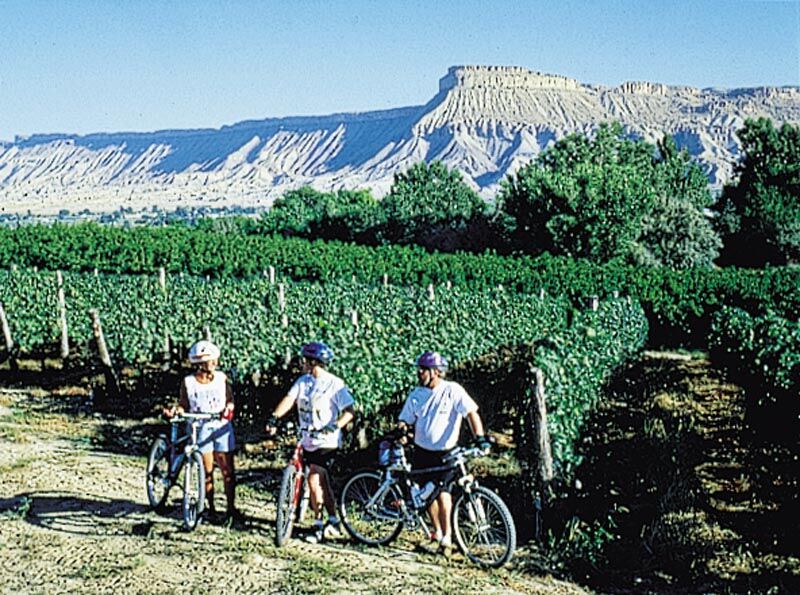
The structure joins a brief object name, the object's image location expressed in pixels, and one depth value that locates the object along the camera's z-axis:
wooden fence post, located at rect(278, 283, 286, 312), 17.27
